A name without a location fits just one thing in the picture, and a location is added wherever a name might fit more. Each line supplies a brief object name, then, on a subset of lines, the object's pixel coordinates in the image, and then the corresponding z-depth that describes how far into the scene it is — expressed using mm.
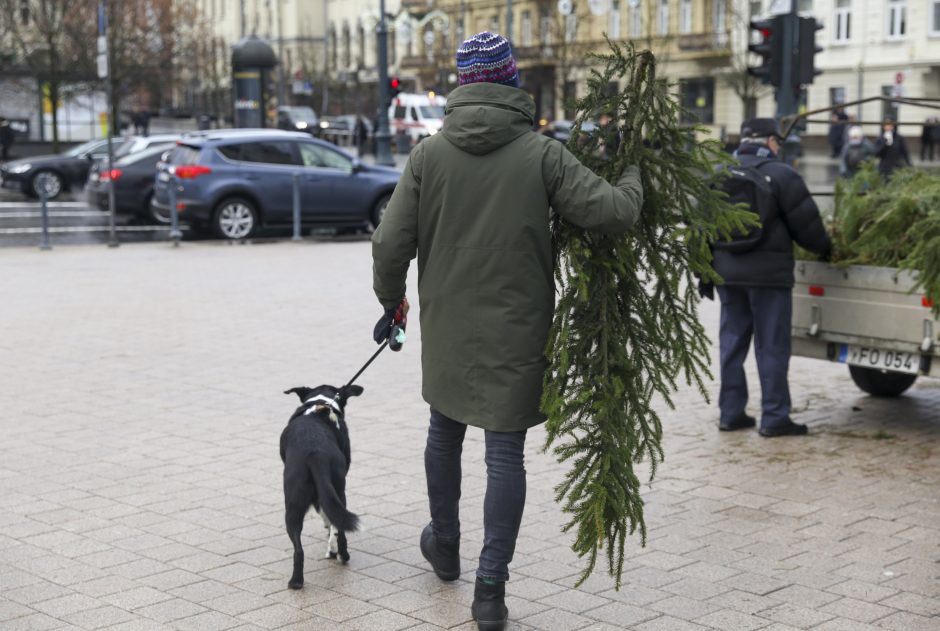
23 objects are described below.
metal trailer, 7543
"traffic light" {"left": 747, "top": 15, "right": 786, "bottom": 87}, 15039
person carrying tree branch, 4570
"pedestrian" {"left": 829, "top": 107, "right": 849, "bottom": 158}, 40594
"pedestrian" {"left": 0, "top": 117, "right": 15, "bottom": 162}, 40844
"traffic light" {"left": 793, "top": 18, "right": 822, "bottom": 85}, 15102
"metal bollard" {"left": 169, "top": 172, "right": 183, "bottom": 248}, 19828
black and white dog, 4910
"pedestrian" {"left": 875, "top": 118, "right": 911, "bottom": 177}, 25081
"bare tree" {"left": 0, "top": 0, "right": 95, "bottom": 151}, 42531
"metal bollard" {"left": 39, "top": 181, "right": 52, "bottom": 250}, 19125
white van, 54188
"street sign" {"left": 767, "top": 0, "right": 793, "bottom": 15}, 15277
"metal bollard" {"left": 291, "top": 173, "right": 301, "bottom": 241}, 20719
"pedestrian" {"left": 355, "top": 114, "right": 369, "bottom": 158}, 47844
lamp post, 34219
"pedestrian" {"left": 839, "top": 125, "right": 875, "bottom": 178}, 29297
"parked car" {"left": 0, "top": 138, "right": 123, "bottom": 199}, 30609
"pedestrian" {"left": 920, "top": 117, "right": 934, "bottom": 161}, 37531
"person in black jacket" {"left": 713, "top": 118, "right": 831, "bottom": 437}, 7707
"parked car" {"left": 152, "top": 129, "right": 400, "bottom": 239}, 20859
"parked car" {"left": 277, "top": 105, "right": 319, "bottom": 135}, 54812
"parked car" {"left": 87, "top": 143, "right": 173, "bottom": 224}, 23812
